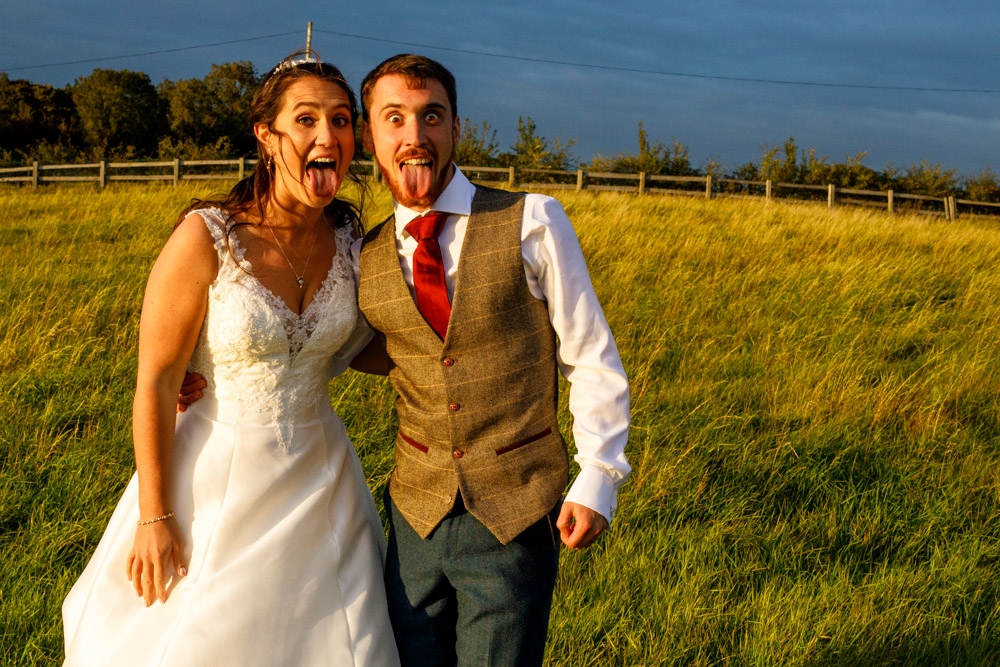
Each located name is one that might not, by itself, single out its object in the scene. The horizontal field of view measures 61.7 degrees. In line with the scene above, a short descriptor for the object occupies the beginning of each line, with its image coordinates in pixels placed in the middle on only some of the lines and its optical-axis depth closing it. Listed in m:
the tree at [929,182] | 28.58
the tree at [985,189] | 28.56
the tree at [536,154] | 26.02
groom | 2.02
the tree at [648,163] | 27.06
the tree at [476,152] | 27.93
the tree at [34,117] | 37.94
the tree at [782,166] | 28.50
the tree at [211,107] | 38.81
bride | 2.06
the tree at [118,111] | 38.44
